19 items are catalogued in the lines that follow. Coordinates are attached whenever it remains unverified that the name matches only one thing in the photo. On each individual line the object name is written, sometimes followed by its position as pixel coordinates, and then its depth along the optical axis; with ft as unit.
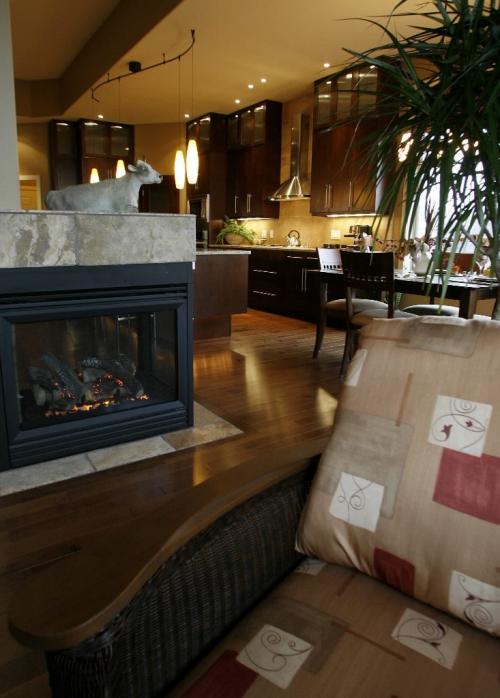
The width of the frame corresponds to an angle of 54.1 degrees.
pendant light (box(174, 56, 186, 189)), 18.90
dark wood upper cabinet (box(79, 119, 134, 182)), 30.25
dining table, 9.98
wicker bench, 2.09
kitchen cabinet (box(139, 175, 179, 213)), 32.48
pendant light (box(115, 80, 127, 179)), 22.64
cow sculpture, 7.65
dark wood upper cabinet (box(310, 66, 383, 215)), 18.72
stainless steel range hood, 23.04
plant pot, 26.90
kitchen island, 15.88
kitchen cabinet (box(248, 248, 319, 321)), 20.84
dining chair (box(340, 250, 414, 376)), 11.05
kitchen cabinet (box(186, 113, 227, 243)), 27.25
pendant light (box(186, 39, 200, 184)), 16.63
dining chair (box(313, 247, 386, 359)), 12.81
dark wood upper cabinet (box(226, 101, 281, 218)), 24.73
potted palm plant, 3.04
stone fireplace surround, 6.78
